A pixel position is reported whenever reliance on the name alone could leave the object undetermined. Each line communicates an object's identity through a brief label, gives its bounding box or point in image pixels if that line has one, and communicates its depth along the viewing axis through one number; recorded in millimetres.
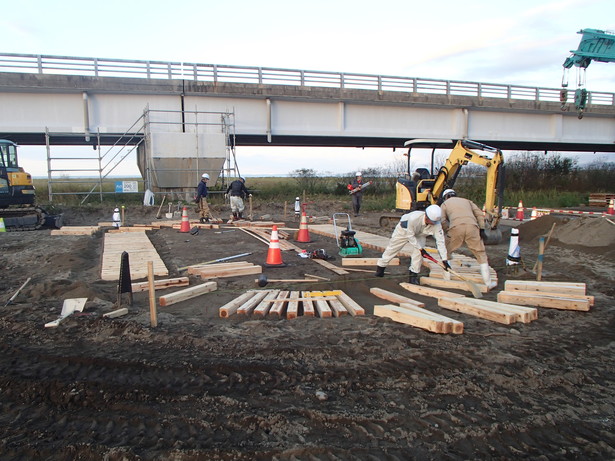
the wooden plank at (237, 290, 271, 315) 6309
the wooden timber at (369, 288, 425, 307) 6660
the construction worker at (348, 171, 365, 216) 20125
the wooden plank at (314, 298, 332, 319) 6145
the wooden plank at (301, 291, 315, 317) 6188
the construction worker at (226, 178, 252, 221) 16828
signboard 21406
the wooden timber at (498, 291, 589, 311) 6618
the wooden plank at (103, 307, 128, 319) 6068
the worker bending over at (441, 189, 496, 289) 7766
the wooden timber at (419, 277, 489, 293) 7695
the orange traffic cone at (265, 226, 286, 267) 9336
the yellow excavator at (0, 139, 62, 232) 15773
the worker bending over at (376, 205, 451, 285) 7621
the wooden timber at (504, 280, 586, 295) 7090
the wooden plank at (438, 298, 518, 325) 5930
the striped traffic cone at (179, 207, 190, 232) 14726
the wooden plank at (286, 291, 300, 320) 6125
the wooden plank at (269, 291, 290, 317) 6297
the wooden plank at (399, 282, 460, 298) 7164
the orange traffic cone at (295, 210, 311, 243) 12162
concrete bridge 19391
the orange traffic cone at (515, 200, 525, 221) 18750
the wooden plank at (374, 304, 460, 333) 5457
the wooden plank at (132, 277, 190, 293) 7465
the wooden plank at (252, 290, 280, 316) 6277
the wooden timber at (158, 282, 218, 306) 6707
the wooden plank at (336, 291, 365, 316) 6271
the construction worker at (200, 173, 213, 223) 16794
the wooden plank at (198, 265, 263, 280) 8488
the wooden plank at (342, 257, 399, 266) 9359
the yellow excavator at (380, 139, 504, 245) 11914
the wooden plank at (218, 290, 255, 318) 6184
